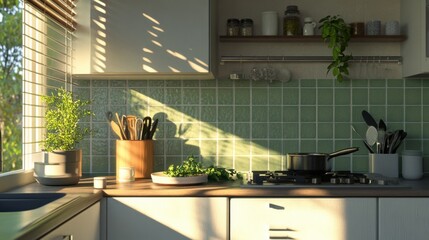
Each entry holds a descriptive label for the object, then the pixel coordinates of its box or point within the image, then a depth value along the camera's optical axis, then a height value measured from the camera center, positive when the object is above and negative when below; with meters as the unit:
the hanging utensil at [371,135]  3.21 -0.07
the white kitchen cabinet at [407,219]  2.66 -0.43
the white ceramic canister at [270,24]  3.31 +0.53
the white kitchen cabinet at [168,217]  2.67 -0.42
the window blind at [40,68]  2.87 +0.26
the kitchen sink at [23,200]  2.39 -0.32
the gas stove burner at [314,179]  2.82 -0.27
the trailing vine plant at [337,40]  3.19 +0.43
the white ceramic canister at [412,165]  3.18 -0.23
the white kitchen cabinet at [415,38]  2.99 +0.42
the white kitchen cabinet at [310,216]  2.68 -0.42
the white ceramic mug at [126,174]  2.99 -0.26
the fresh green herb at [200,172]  2.90 -0.25
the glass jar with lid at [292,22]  3.29 +0.53
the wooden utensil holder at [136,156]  3.15 -0.19
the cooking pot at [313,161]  2.93 -0.19
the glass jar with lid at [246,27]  3.30 +0.51
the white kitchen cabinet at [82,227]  1.95 -0.39
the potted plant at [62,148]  2.77 -0.13
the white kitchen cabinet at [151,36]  2.98 +0.41
